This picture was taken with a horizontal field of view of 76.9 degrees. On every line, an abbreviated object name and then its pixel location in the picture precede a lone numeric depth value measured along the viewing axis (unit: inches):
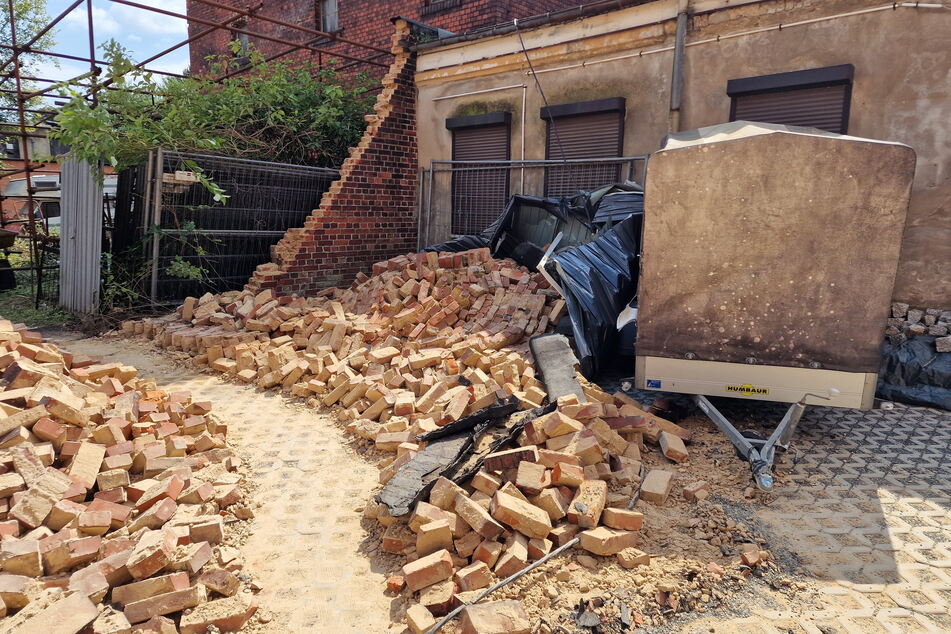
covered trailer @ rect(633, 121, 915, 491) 167.8
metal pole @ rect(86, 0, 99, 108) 350.0
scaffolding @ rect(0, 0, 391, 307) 350.6
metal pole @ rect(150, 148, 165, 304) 326.0
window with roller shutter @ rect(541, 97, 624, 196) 352.5
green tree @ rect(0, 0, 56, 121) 788.8
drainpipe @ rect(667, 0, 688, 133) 315.9
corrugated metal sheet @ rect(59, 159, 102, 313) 337.7
